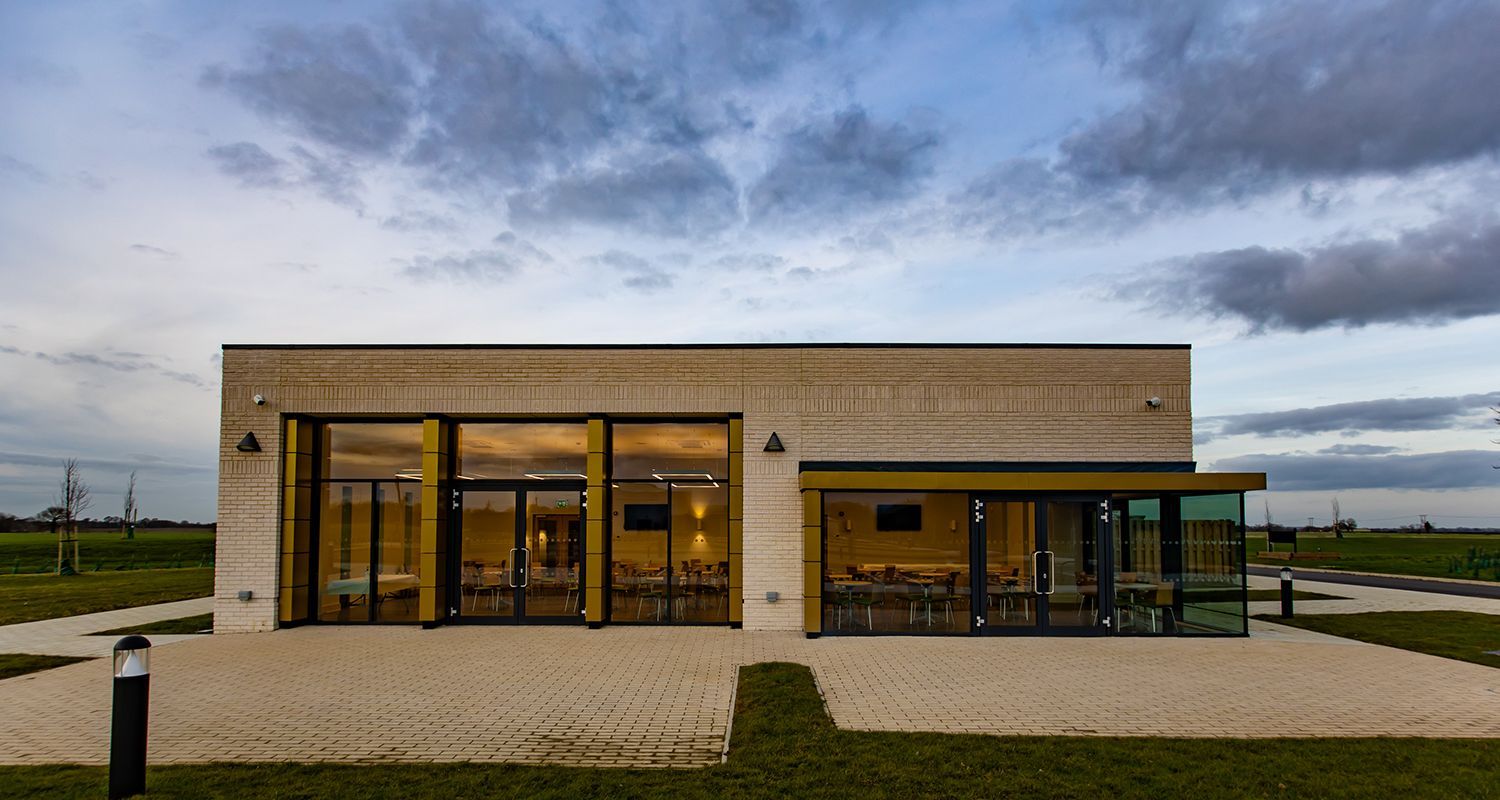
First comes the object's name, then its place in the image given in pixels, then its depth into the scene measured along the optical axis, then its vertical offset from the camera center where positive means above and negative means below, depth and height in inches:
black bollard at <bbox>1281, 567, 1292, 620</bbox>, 668.0 -80.3
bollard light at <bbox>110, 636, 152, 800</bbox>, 247.6 -63.0
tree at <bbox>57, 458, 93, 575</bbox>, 1610.5 -15.7
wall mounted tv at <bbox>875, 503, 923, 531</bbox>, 571.5 -19.9
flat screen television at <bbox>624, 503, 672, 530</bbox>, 612.4 -20.2
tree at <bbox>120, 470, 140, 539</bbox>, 2507.4 -66.1
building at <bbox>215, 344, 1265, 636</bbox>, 593.3 +16.6
